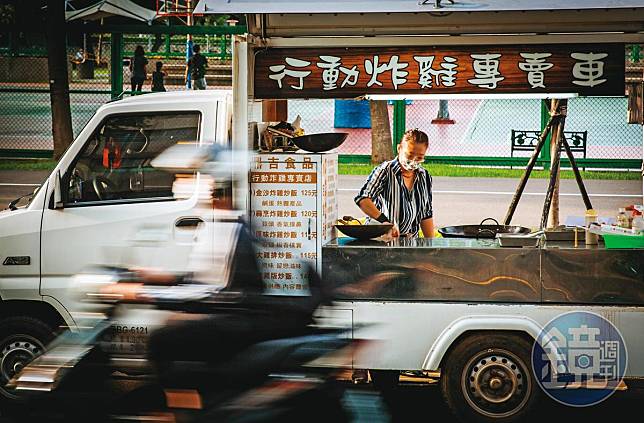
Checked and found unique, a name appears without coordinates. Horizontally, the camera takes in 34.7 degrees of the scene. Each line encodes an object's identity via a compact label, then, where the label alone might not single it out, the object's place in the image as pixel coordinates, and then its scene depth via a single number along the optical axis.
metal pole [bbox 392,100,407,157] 20.30
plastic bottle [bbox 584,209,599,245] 6.60
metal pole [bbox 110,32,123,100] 20.53
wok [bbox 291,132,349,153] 6.95
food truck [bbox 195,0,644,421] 6.46
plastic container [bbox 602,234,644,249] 6.55
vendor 7.71
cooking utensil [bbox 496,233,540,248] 6.57
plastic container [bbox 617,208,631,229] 7.01
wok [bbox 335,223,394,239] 6.91
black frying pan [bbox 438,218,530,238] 7.44
